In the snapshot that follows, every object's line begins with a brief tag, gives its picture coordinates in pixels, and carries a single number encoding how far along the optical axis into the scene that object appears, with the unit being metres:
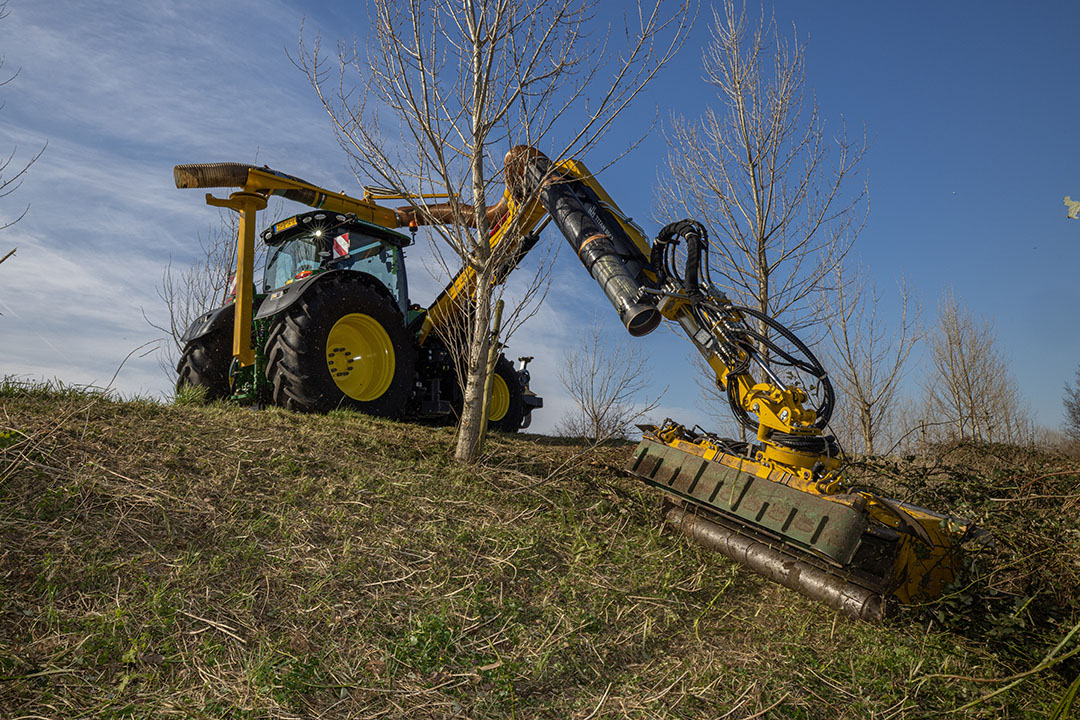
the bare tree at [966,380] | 16.08
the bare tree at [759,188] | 9.99
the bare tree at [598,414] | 12.78
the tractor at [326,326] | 6.25
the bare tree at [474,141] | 5.55
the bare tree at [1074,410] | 29.47
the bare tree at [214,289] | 14.10
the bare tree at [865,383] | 11.09
